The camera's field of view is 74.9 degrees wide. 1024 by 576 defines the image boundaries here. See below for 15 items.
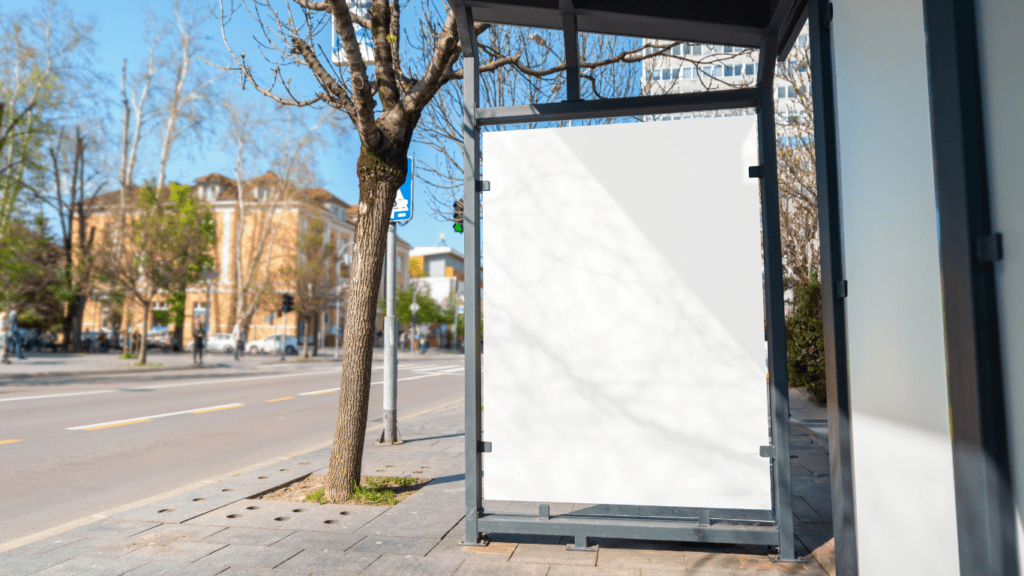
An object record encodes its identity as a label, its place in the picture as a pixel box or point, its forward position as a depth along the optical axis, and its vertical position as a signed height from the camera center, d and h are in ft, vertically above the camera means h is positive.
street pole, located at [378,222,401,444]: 26.58 -1.30
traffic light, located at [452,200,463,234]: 34.50 +6.36
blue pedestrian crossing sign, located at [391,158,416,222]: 27.22 +5.43
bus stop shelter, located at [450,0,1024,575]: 5.47 +0.56
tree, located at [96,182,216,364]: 82.89 +10.72
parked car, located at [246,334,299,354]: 149.59 -1.75
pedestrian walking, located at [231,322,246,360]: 109.65 -0.24
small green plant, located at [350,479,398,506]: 16.38 -3.94
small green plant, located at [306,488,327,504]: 16.46 -3.97
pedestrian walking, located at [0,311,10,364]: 78.18 -0.24
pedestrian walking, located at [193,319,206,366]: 91.04 -0.17
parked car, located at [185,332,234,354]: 147.02 -1.16
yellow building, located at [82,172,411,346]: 131.13 +19.13
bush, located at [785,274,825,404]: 40.91 -0.36
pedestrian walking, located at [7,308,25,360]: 83.56 +1.34
